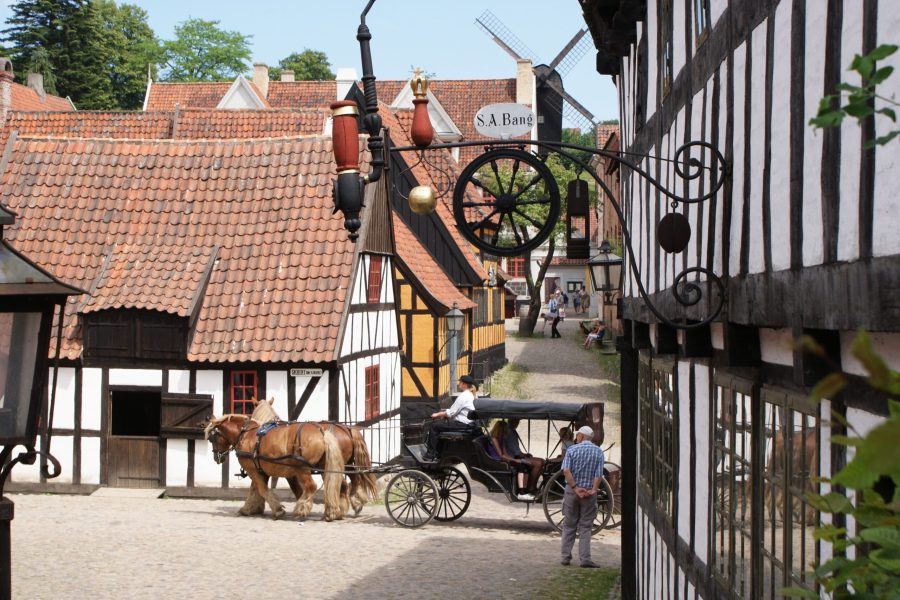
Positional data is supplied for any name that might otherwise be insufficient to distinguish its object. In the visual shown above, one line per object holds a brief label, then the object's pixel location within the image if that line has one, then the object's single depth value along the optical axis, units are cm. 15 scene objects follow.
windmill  4866
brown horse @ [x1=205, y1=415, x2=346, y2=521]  1755
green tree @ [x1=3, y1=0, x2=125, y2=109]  6212
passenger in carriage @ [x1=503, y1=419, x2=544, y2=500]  1688
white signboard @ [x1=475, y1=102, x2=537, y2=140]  1048
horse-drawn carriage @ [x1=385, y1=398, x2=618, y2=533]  1680
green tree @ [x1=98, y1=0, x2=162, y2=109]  6500
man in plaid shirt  1393
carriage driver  1708
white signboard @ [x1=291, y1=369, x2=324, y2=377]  1933
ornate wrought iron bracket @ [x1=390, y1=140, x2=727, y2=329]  581
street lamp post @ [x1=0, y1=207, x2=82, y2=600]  577
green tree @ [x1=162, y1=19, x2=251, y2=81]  6531
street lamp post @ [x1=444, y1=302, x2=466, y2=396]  2486
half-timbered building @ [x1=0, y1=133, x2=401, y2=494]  1972
